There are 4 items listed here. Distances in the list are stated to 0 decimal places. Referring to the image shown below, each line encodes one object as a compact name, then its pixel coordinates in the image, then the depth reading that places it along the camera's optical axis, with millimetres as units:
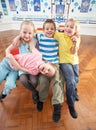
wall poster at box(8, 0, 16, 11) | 4509
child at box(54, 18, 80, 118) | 1370
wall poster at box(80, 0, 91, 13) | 3909
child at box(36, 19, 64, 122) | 1305
